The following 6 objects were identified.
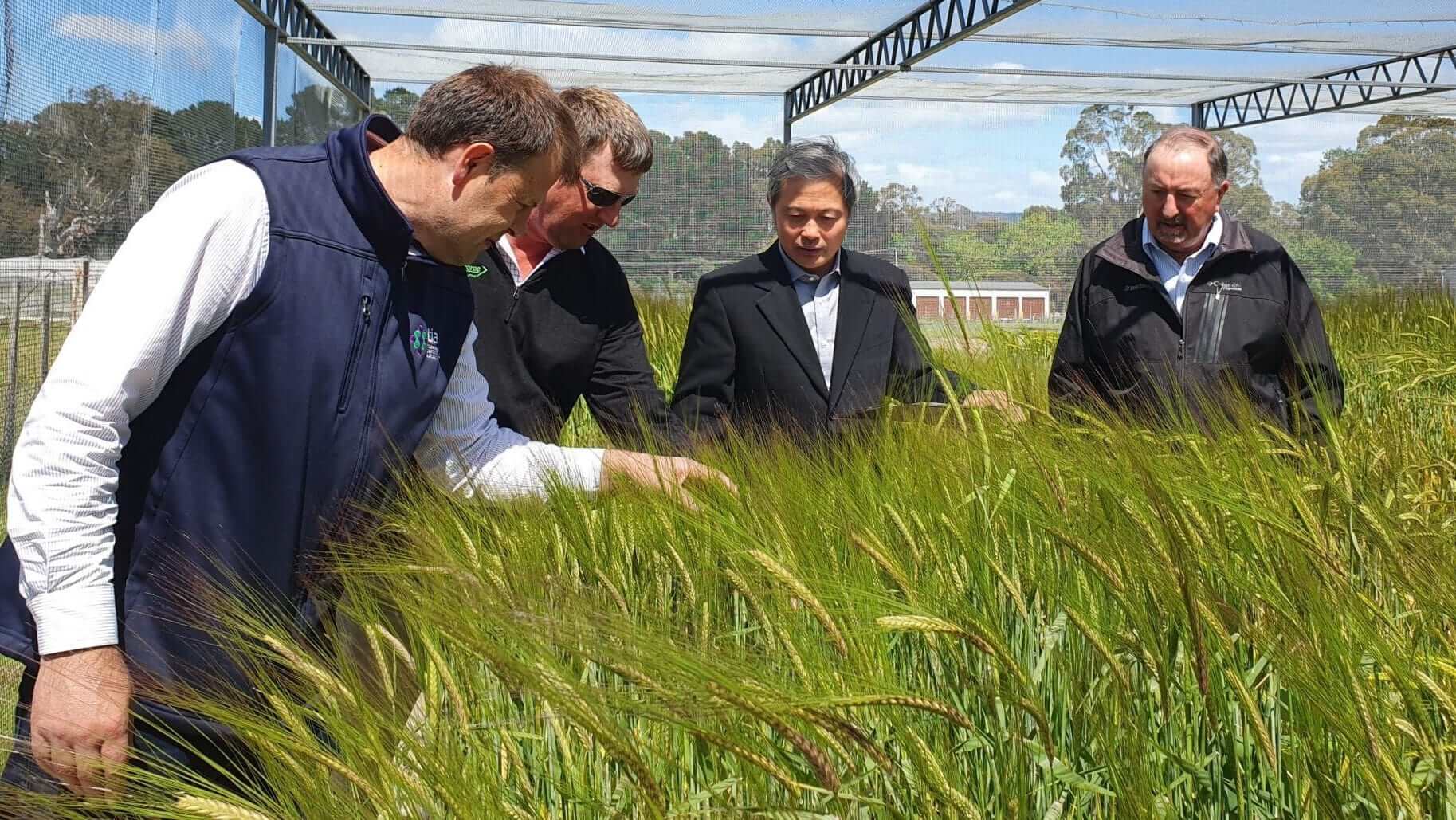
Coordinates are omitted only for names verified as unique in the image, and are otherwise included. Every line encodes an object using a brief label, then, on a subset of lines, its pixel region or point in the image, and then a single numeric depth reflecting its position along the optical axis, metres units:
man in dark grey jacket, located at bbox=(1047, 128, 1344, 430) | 3.05
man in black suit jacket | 2.80
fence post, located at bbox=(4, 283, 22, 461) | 5.26
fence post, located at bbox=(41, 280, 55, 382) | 5.76
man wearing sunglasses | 2.34
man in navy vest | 1.24
